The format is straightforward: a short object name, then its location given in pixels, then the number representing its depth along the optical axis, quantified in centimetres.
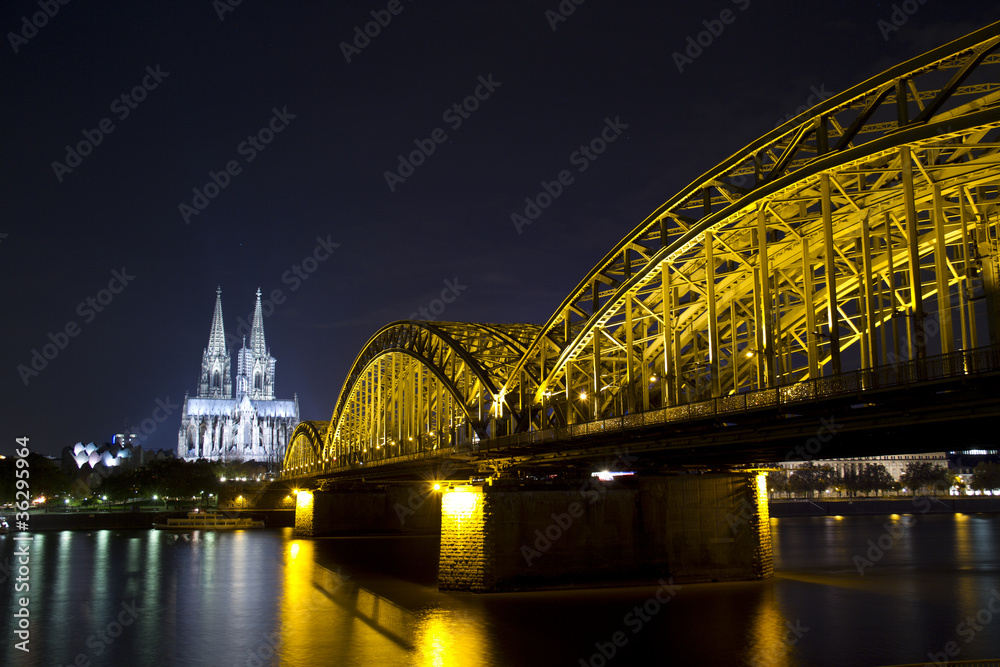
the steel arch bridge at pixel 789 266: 2902
